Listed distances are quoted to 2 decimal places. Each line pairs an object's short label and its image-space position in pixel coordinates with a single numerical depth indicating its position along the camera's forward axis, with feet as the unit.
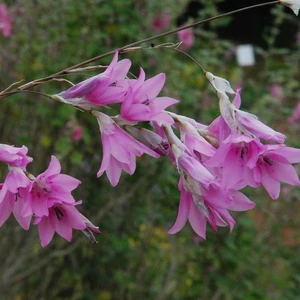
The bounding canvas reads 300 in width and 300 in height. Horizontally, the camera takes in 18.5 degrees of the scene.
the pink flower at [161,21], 11.43
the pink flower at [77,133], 10.13
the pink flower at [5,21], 9.99
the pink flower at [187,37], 12.14
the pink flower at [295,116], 12.34
